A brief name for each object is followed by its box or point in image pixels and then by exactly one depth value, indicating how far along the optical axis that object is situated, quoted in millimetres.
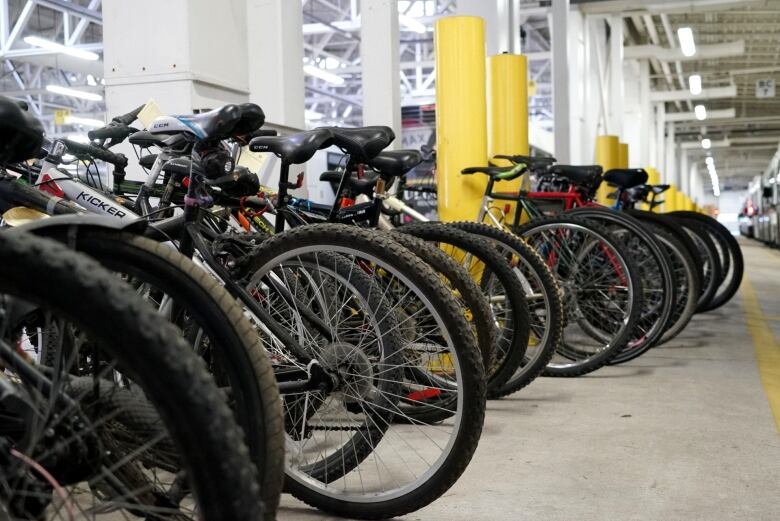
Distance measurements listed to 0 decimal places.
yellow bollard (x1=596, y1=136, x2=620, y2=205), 12414
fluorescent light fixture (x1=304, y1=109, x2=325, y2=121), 21500
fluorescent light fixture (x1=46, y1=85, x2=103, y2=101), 15297
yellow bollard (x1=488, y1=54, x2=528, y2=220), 6797
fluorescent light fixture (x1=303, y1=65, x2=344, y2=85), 14973
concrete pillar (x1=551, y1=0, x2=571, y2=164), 10078
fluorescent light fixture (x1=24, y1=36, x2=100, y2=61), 12180
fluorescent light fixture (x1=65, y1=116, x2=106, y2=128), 17016
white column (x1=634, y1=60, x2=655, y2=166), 18578
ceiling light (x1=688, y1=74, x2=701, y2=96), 19781
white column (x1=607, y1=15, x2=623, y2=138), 13852
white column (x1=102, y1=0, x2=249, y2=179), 4133
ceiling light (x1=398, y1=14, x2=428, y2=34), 13250
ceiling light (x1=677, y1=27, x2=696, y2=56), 14239
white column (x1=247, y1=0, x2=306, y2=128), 4867
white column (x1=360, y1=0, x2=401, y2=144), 6074
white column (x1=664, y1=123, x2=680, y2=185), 29398
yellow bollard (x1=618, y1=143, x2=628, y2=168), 13572
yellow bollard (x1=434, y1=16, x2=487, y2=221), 5602
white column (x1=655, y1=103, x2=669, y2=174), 24016
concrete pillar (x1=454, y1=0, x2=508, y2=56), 7062
